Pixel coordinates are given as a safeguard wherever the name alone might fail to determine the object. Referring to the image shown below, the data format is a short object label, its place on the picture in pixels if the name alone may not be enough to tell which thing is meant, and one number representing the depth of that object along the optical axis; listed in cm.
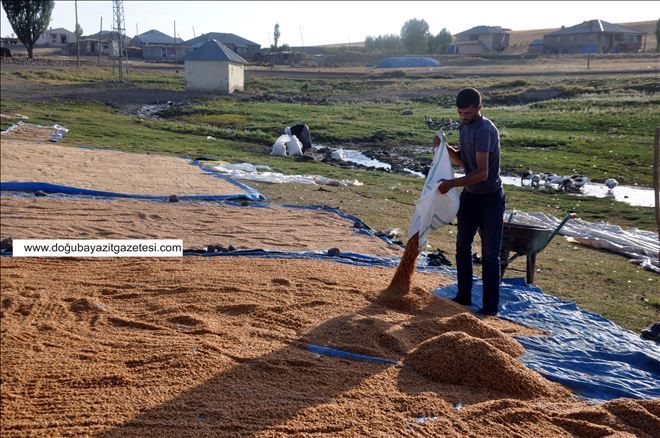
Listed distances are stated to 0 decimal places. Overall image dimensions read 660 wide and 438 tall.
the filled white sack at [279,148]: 1753
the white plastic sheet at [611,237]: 929
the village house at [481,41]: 8400
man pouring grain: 572
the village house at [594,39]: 6612
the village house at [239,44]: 7812
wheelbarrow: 661
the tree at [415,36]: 9139
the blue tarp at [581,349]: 479
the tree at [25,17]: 5384
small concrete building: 3772
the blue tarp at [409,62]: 6569
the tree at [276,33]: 8525
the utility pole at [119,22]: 3619
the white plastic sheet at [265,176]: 1275
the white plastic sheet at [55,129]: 1620
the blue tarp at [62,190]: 1010
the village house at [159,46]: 7181
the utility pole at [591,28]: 6698
